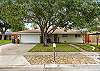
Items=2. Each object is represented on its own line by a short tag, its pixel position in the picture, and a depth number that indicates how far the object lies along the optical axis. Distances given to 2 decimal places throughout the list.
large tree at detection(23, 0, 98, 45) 8.49
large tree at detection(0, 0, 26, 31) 8.52
